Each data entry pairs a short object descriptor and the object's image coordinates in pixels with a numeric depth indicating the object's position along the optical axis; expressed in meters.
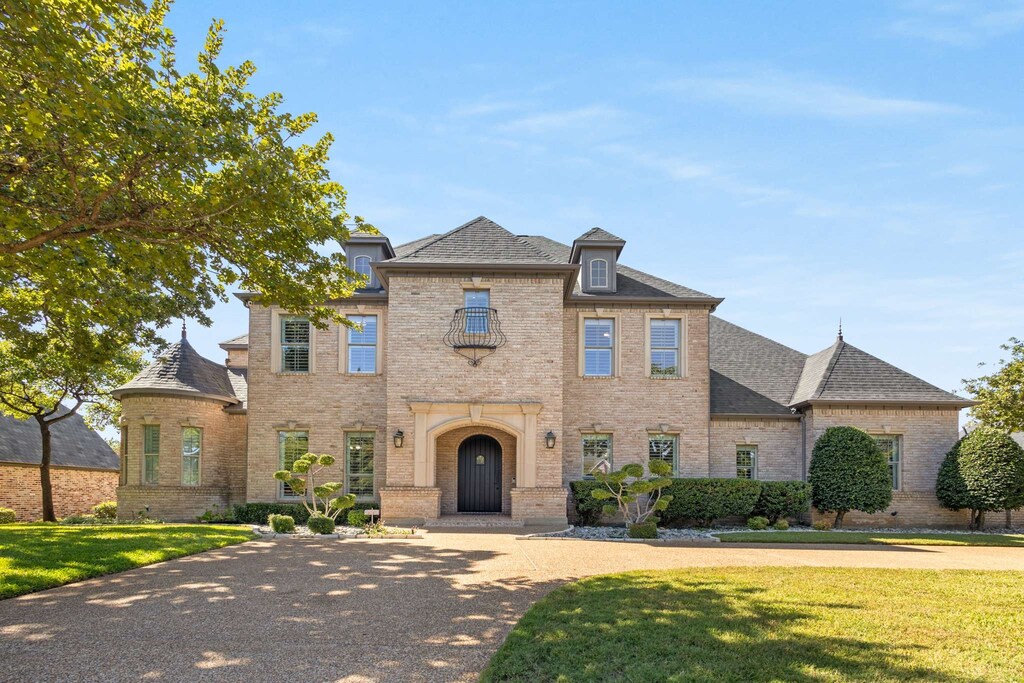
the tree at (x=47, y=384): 24.20
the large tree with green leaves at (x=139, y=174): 8.09
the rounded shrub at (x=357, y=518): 18.50
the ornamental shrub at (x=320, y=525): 16.42
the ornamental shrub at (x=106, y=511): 23.34
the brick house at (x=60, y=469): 28.22
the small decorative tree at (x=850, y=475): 20.11
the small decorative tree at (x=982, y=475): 19.84
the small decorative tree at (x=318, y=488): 17.27
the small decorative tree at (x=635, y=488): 17.09
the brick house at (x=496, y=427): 19.89
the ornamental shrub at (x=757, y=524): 19.42
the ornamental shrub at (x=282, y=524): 16.59
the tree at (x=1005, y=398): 22.88
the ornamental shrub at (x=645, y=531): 16.53
